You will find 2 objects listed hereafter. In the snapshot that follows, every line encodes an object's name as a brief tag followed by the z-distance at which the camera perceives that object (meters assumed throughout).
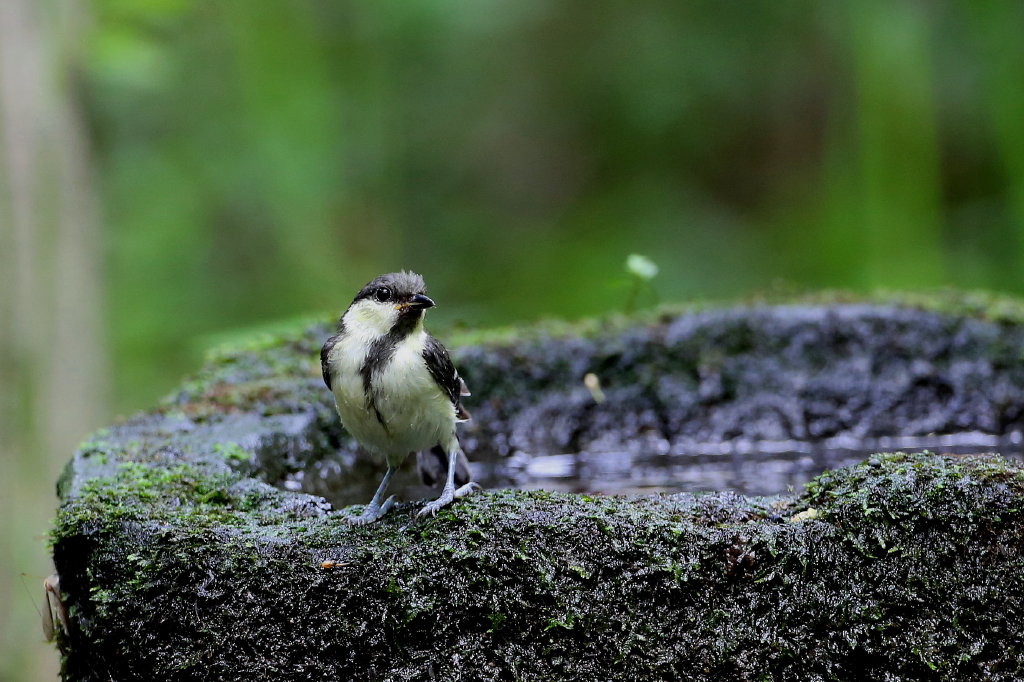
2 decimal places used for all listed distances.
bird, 5.68
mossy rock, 4.69
